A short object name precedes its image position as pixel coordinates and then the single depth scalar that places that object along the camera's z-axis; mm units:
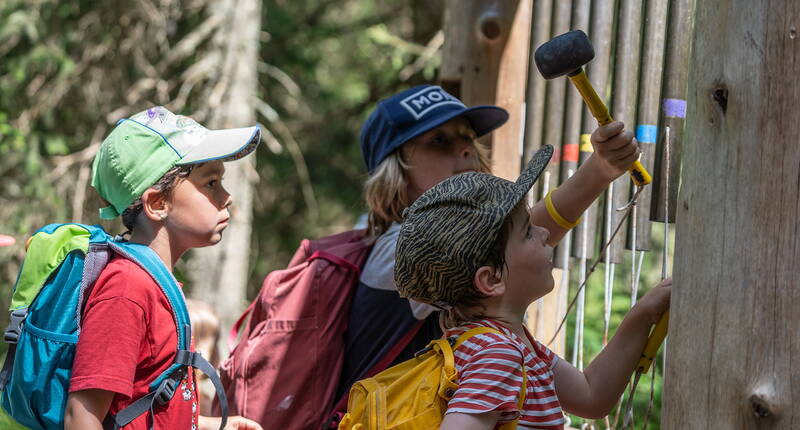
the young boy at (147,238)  4301
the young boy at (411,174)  5094
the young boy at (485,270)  3865
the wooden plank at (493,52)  8164
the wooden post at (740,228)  3453
